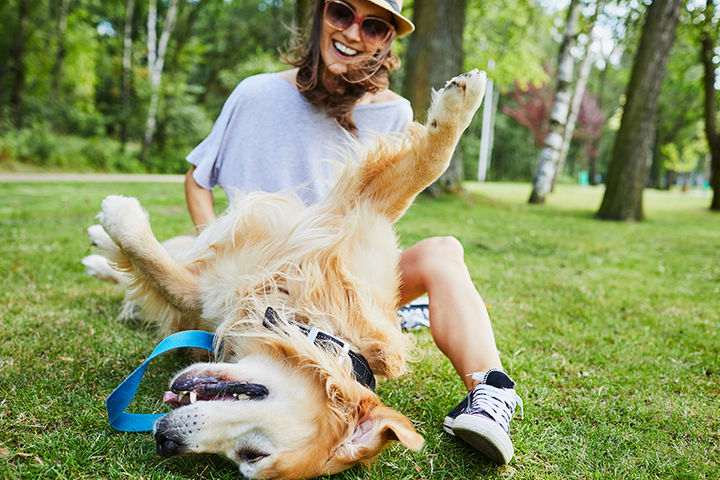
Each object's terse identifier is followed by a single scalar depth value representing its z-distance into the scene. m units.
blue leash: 1.86
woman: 2.80
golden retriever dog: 1.65
